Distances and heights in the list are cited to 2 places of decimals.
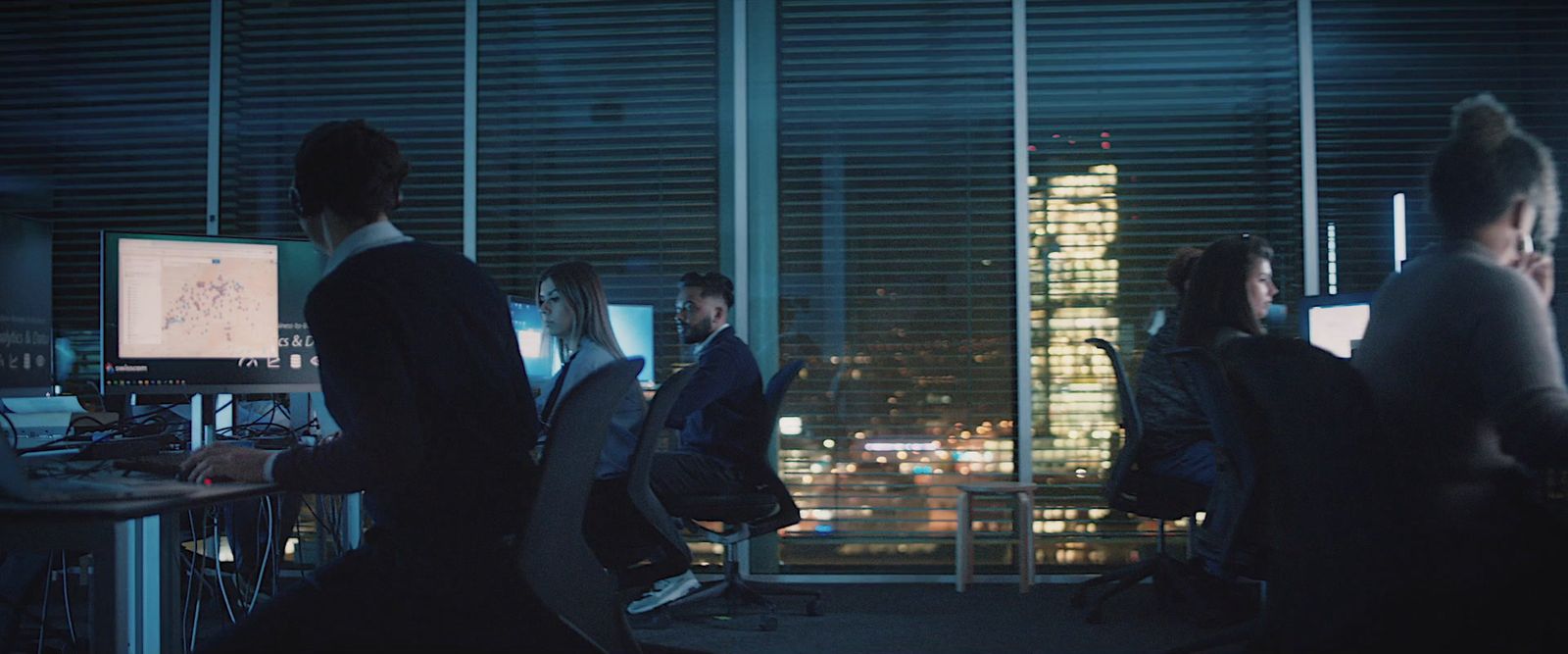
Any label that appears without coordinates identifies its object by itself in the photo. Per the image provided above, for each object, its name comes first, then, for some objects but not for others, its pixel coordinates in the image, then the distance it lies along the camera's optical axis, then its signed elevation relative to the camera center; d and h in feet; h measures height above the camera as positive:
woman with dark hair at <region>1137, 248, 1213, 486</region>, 12.14 -1.00
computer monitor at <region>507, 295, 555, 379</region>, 14.21 -0.05
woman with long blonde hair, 11.53 -0.01
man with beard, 12.53 -1.09
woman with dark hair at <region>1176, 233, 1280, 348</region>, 10.90 +0.43
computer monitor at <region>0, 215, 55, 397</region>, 8.29 +0.22
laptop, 5.68 -0.87
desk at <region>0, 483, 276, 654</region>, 5.66 -1.11
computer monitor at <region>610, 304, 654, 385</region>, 15.64 +0.08
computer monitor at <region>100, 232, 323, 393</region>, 8.63 +0.19
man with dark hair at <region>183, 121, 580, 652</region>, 5.25 -0.64
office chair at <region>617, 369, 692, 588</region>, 9.99 -1.69
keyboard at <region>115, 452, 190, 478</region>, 7.00 -0.84
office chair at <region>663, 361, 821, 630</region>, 12.61 -2.12
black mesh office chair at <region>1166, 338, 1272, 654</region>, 9.02 -1.35
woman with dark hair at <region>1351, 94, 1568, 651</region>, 5.17 -0.30
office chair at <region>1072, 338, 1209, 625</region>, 12.38 -1.89
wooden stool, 14.97 -2.64
